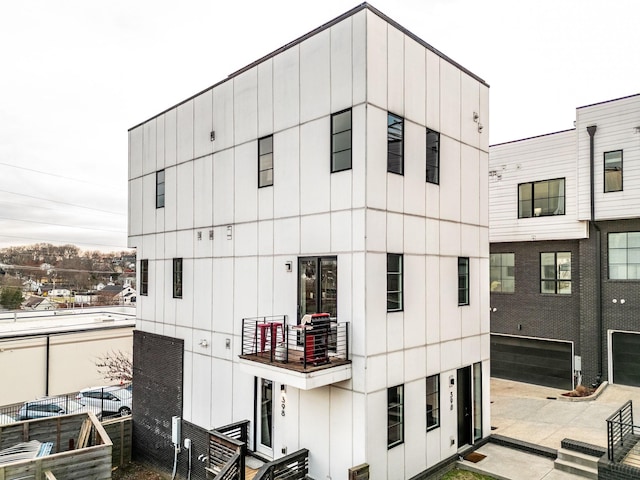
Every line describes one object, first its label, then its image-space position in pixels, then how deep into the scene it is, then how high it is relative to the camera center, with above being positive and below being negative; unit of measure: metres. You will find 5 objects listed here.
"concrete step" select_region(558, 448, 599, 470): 8.92 -4.46
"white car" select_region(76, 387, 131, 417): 20.38 -7.24
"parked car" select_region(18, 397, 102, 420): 19.31 -7.24
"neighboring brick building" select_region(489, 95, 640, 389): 14.50 +0.08
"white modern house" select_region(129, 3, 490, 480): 7.99 +0.01
